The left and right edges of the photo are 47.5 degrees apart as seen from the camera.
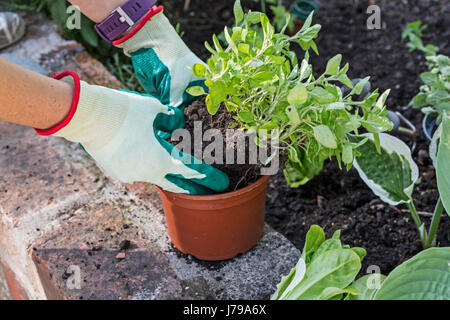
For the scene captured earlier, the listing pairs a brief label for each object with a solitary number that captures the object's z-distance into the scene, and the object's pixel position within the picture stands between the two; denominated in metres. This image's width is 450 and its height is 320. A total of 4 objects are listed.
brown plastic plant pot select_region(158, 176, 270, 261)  1.18
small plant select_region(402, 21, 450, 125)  1.57
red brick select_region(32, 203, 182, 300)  1.24
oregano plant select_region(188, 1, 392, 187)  1.02
